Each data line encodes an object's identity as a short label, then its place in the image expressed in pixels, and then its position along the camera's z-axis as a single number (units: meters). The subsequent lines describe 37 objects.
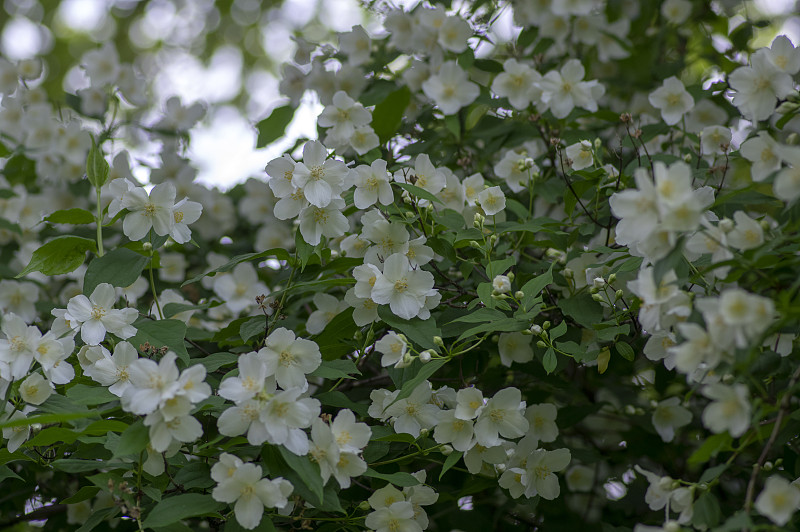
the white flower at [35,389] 1.80
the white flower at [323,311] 1.88
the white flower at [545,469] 1.84
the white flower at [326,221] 1.84
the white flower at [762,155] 1.78
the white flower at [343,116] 1.92
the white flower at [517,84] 1.96
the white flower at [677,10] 2.11
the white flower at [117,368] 1.81
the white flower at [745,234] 1.75
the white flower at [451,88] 1.97
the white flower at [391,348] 1.81
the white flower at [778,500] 1.71
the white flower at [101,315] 1.83
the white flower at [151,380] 1.75
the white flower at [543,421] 1.87
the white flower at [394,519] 1.79
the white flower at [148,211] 1.85
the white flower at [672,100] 1.95
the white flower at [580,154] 1.88
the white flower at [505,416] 1.82
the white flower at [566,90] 1.95
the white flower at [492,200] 1.87
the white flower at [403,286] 1.82
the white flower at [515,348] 1.87
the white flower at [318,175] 1.83
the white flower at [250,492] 1.76
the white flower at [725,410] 1.71
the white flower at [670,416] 1.91
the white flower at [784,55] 1.84
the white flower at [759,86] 1.83
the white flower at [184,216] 1.85
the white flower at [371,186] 1.84
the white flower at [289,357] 1.80
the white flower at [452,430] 1.81
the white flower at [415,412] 1.81
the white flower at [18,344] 1.81
